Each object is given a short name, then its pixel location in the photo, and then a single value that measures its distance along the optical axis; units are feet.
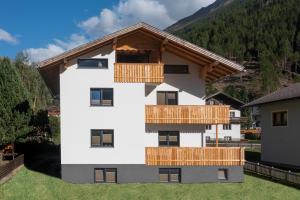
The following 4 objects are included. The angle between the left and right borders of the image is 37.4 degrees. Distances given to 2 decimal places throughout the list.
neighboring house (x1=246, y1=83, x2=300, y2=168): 109.29
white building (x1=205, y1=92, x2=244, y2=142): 251.39
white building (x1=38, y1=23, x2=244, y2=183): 91.04
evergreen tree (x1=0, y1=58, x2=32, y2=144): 106.01
